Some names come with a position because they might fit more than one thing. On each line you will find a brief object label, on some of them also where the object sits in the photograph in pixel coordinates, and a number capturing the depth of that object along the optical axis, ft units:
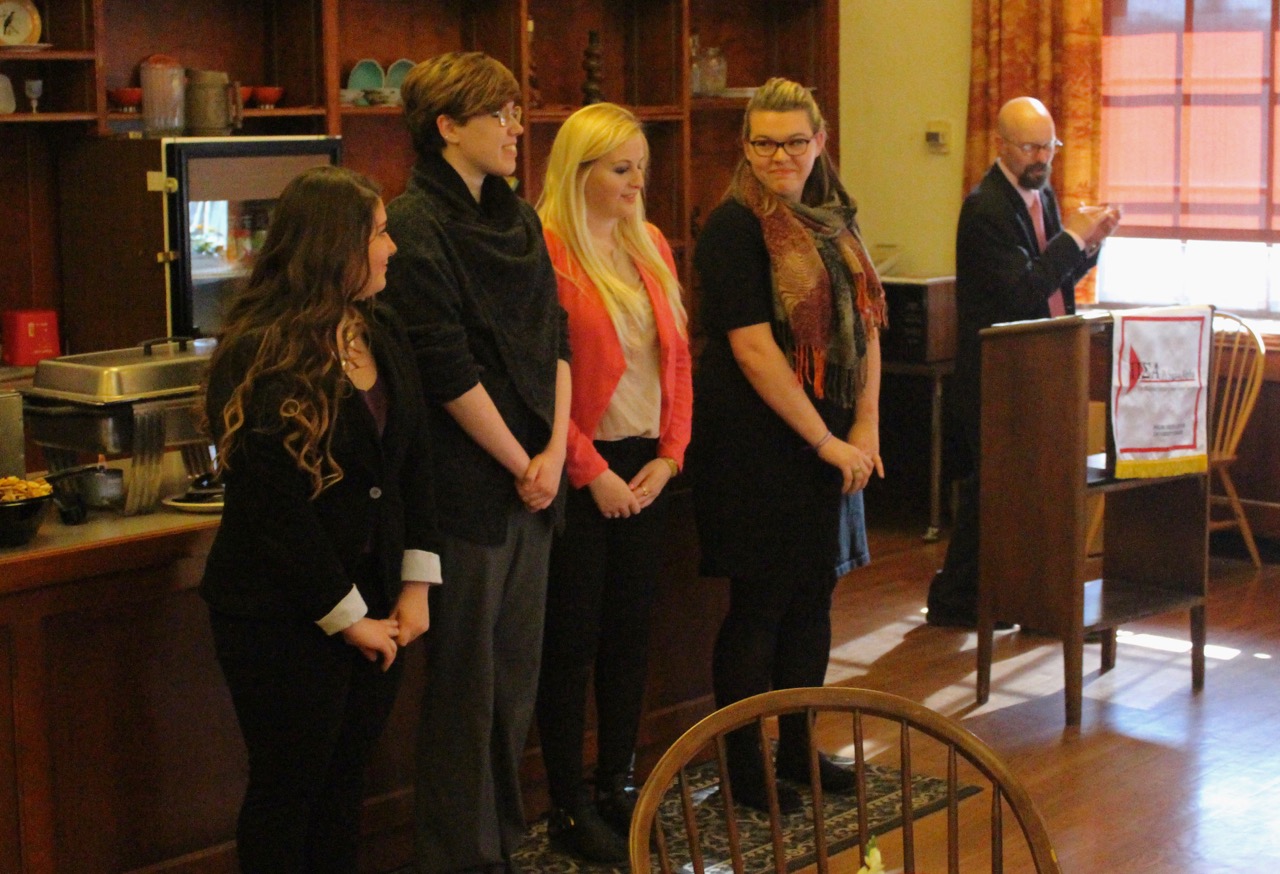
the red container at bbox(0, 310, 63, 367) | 15.60
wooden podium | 12.65
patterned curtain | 19.58
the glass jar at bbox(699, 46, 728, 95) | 20.66
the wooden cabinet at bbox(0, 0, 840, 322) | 15.72
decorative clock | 14.73
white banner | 12.85
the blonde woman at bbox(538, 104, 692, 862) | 9.57
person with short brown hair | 8.55
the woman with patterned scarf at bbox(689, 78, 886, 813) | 10.20
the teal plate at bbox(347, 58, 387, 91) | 17.47
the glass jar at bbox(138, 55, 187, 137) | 15.55
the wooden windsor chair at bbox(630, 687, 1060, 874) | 5.15
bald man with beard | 14.53
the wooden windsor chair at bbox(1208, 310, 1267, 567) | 17.85
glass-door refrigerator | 15.16
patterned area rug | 10.12
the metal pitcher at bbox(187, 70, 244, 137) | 15.80
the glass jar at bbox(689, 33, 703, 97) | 20.62
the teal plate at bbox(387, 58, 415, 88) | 17.93
